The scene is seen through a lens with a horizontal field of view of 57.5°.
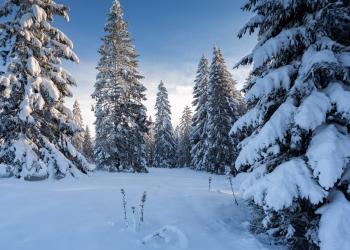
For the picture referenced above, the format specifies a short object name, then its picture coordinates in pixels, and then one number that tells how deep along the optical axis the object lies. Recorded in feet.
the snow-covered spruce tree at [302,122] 17.63
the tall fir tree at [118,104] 82.17
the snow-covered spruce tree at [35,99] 45.57
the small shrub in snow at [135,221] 21.33
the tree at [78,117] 187.11
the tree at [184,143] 168.23
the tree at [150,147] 204.49
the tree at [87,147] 217.23
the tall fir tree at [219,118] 102.42
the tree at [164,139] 163.12
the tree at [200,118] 118.62
